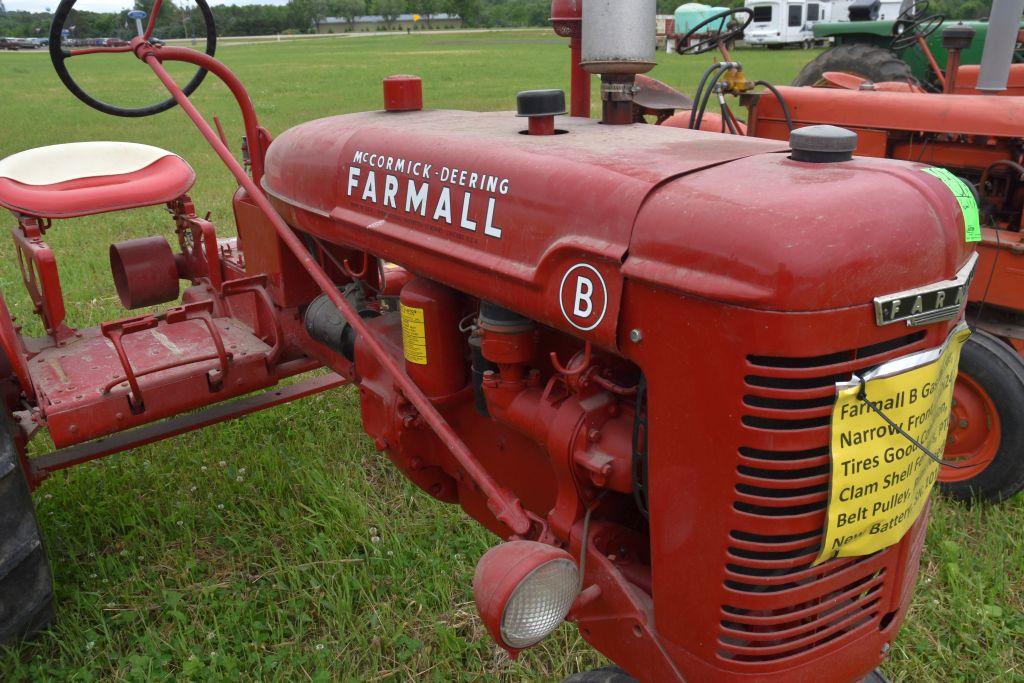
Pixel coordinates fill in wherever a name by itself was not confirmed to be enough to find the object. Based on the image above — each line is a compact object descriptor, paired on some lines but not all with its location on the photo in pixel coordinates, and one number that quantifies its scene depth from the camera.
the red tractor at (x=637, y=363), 1.28
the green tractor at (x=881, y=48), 4.85
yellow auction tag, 1.31
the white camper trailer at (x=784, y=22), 31.02
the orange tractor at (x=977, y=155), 2.95
